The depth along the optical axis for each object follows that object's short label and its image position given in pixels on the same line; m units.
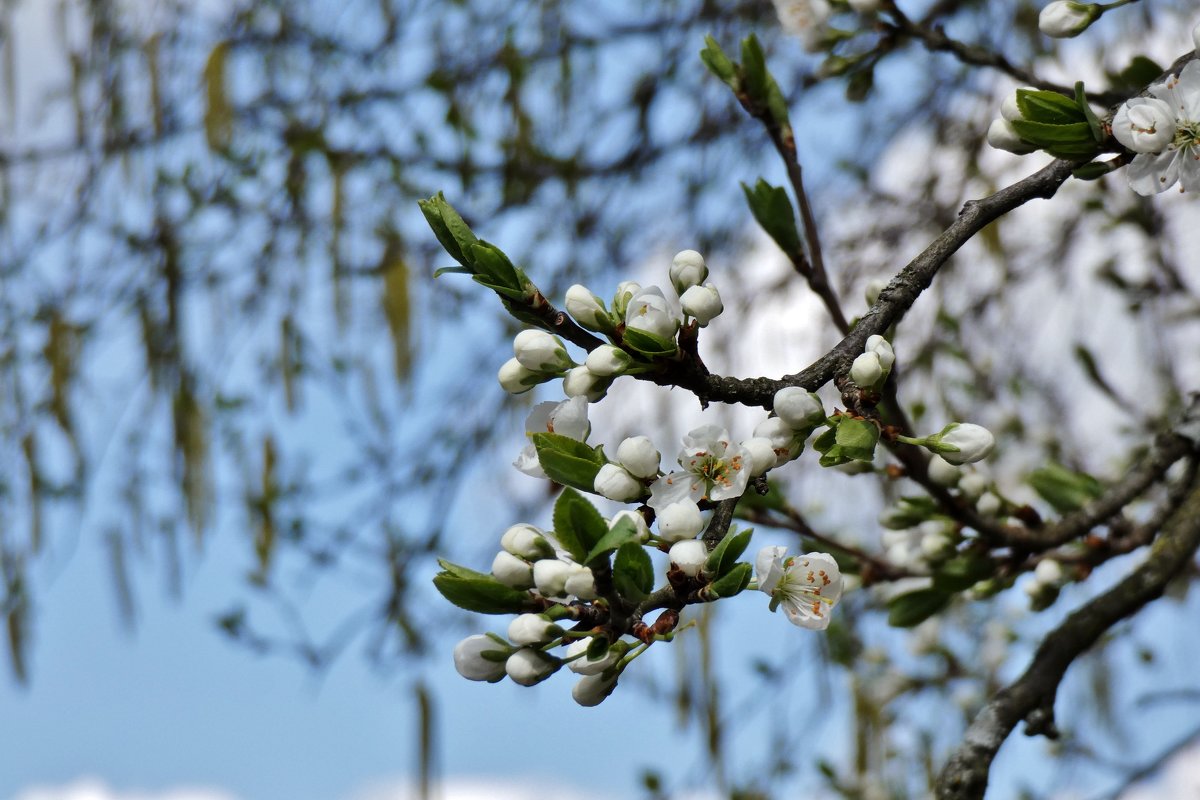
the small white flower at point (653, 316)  0.74
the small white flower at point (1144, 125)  0.76
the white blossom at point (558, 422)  0.75
